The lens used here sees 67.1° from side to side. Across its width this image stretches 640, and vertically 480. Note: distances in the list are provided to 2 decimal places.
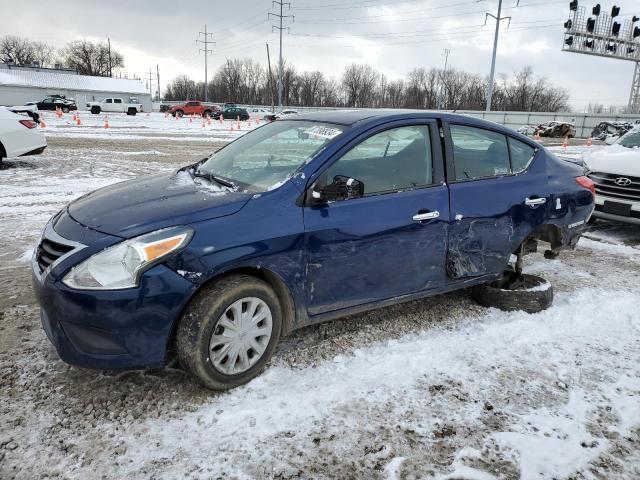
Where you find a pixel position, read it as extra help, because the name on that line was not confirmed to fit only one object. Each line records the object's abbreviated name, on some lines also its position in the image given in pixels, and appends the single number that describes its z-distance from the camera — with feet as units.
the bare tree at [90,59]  340.39
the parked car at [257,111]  198.18
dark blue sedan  8.61
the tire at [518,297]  13.79
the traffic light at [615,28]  128.77
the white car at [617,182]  21.53
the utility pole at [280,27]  190.74
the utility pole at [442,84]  279.90
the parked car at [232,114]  161.89
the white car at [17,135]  34.69
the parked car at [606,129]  115.55
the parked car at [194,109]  163.12
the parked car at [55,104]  161.89
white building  212.33
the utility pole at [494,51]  138.26
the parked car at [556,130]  115.85
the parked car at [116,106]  160.25
